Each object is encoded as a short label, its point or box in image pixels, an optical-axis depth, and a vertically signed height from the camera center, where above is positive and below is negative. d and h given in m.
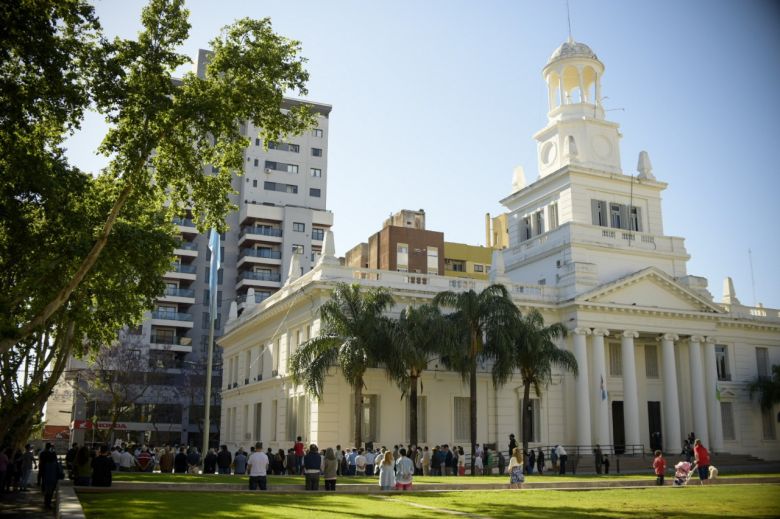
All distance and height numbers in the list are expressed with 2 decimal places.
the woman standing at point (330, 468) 24.55 -1.38
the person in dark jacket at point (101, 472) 23.50 -1.47
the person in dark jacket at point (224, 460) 35.56 -1.69
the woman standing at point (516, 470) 27.03 -1.57
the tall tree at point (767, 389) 49.69 +2.23
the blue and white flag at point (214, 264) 41.81 +8.27
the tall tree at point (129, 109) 22.16 +9.42
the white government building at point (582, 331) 42.12 +5.55
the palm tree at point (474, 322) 37.47 +4.80
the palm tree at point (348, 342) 35.41 +3.60
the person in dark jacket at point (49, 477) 21.33 -1.48
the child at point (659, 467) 28.50 -1.53
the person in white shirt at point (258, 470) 24.55 -1.46
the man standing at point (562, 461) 37.41 -1.75
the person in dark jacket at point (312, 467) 24.56 -1.36
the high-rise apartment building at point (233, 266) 77.88 +17.49
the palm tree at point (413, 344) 35.47 +3.53
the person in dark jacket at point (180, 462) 35.97 -1.78
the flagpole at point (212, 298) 38.00 +6.36
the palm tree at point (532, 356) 37.72 +3.26
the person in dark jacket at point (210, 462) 36.16 -1.79
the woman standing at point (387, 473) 25.06 -1.57
